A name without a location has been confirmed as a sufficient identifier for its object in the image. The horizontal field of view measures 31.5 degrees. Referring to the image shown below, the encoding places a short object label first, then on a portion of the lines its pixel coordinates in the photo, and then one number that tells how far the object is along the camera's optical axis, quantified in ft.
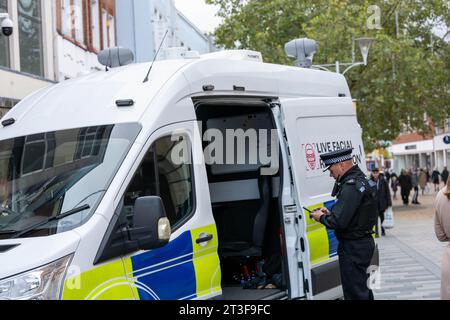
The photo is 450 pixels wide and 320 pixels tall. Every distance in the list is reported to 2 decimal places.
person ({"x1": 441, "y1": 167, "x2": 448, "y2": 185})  116.14
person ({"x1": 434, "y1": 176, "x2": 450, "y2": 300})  19.95
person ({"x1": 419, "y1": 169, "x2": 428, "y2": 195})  143.13
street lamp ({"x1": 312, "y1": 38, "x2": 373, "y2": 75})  73.28
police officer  21.85
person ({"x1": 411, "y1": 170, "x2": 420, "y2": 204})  120.38
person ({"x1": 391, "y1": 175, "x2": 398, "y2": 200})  143.15
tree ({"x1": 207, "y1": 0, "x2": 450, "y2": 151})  95.30
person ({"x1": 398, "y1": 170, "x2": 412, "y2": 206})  114.11
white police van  16.42
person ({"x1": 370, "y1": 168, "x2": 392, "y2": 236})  63.36
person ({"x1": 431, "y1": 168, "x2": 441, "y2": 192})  153.28
